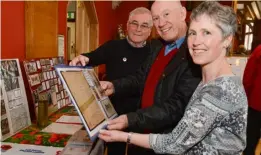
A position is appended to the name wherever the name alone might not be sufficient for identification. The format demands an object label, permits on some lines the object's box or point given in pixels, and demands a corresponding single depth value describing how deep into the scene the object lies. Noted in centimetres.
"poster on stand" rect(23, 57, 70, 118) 204
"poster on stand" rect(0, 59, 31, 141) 172
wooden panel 241
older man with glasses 242
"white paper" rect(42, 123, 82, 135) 189
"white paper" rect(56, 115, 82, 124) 213
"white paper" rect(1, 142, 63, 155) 152
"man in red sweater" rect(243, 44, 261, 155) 308
